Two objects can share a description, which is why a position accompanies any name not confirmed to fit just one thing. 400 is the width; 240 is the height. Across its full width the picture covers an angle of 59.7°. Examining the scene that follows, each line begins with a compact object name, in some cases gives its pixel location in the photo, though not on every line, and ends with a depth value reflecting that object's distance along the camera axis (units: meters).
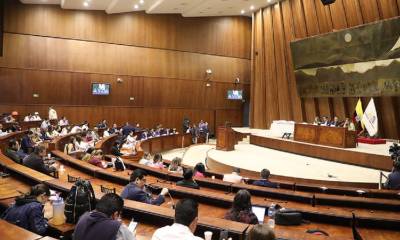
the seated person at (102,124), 13.85
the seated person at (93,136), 9.96
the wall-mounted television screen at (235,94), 18.48
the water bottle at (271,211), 3.43
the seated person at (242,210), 2.92
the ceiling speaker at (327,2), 9.06
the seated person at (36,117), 12.82
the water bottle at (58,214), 2.88
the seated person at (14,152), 6.04
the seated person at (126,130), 12.84
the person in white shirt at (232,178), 5.33
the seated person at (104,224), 2.09
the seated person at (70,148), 8.21
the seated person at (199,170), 5.76
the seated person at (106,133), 11.37
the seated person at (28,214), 2.75
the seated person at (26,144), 7.43
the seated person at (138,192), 3.67
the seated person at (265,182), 4.93
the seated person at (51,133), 10.14
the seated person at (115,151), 8.60
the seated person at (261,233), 1.66
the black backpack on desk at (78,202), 2.85
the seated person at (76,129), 11.49
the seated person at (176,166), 6.21
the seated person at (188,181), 4.47
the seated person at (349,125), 10.51
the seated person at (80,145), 8.48
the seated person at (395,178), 5.02
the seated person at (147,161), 6.96
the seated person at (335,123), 11.04
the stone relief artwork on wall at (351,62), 10.70
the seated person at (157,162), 6.80
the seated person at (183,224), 2.06
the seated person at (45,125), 11.04
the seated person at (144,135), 12.64
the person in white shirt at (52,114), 13.32
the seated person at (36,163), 5.19
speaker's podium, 11.39
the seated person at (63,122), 12.76
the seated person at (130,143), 10.26
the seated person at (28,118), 12.56
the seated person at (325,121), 11.57
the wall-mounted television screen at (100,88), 14.63
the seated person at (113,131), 12.45
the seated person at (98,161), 6.41
